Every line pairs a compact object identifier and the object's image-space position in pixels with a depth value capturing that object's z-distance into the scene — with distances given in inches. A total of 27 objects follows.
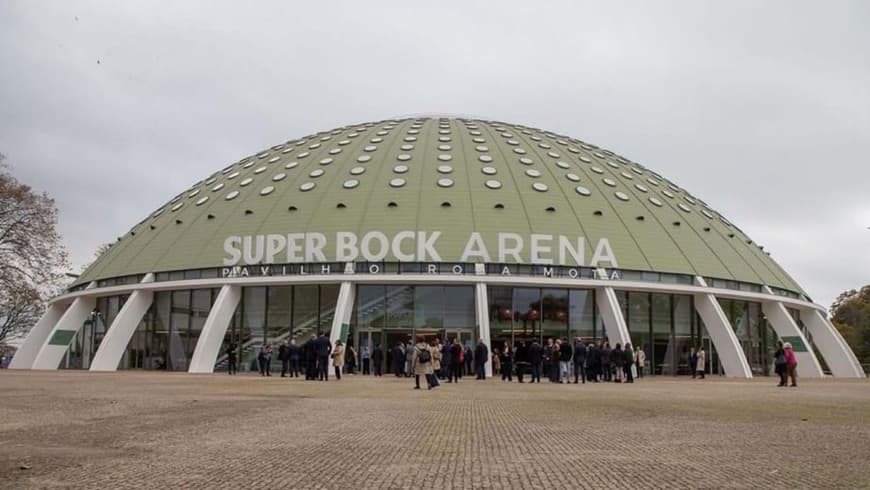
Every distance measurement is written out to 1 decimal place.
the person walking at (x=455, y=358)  1127.0
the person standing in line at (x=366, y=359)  1454.2
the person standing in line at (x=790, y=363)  1063.0
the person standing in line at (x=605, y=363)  1277.6
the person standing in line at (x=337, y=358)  1164.5
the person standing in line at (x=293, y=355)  1285.7
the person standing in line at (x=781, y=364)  1076.5
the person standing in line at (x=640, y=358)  1396.4
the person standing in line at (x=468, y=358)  1347.3
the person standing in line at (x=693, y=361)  1472.6
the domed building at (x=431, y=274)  1494.8
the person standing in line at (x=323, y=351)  1114.7
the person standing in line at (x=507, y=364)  1230.9
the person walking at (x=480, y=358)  1171.9
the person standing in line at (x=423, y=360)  882.8
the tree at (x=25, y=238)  1412.4
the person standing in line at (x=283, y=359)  1315.2
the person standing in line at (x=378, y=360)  1432.1
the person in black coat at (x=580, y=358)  1191.6
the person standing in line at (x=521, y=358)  1173.7
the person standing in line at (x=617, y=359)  1240.8
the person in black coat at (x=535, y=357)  1159.6
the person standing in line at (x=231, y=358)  1385.3
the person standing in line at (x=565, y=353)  1187.9
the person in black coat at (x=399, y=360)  1279.5
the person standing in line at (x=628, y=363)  1235.9
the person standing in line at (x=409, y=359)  1247.5
